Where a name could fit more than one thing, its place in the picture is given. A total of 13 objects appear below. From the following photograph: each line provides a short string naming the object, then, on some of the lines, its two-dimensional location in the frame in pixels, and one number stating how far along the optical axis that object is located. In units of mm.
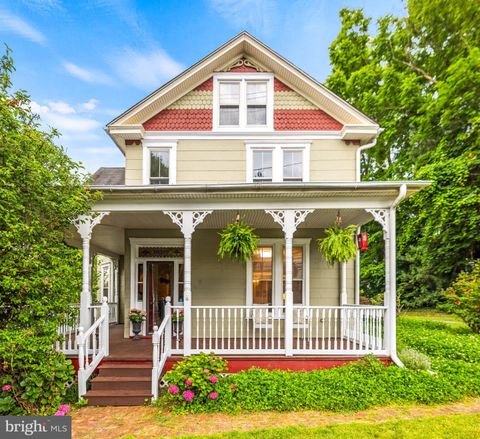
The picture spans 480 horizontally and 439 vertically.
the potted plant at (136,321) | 7988
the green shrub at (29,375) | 4441
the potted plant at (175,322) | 7848
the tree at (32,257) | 4523
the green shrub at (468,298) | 8750
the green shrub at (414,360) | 5895
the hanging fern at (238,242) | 6410
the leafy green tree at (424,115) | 12773
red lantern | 7850
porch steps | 5340
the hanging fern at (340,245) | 6324
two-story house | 8359
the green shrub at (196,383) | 5012
